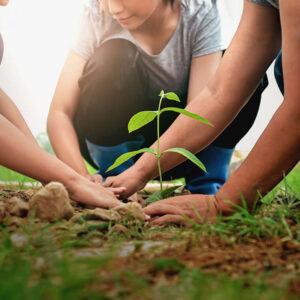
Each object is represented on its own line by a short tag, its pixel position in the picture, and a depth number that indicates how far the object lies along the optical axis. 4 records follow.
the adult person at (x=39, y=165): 1.14
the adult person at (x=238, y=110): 0.91
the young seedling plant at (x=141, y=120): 1.13
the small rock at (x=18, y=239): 0.68
